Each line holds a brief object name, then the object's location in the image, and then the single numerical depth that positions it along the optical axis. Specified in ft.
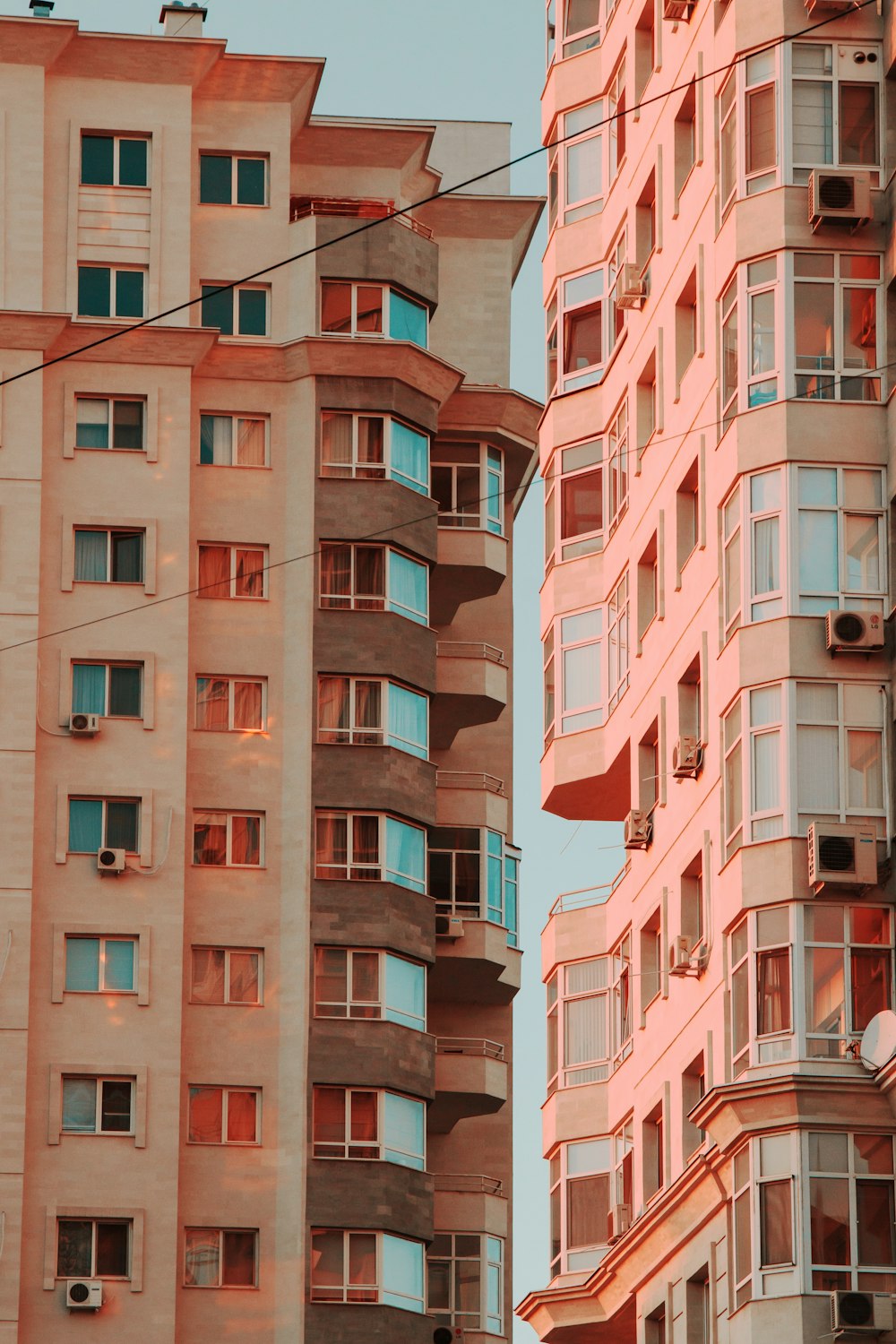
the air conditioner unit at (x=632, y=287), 160.86
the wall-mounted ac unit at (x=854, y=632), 130.93
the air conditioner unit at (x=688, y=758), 142.00
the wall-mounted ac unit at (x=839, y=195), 136.36
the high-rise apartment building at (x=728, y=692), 126.21
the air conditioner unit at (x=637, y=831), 153.79
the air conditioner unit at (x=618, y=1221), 156.15
